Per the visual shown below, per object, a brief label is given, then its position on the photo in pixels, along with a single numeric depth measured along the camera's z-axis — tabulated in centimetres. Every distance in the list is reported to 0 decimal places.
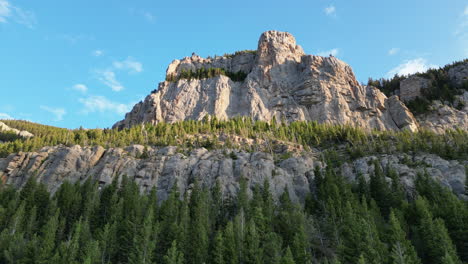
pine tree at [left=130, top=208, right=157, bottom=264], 4566
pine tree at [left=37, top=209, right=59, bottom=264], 4522
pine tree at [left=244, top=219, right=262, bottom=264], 4472
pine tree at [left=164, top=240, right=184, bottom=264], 4309
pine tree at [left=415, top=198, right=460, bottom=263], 4306
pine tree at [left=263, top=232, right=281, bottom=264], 4436
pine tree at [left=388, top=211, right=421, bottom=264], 3978
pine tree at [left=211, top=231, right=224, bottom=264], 4525
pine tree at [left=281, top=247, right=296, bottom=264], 3953
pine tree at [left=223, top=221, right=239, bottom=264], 4544
